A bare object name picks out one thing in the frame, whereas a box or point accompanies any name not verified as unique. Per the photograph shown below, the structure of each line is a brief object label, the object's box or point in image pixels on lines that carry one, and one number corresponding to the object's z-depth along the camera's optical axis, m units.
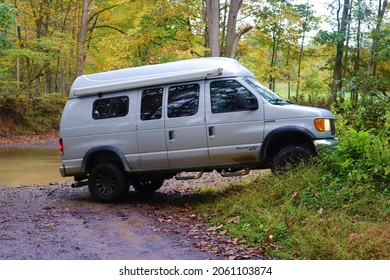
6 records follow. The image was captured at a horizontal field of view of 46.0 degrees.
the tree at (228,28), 17.86
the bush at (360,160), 6.99
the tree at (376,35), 20.12
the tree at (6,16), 16.80
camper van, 8.34
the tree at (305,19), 29.42
